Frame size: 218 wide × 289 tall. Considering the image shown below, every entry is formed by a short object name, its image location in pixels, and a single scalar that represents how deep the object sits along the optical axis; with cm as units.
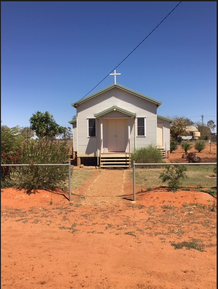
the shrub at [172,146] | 2229
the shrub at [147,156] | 1266
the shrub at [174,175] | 623
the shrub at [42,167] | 556
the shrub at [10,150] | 502
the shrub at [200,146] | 2075
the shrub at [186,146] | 1900
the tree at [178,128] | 2975
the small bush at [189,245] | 309
